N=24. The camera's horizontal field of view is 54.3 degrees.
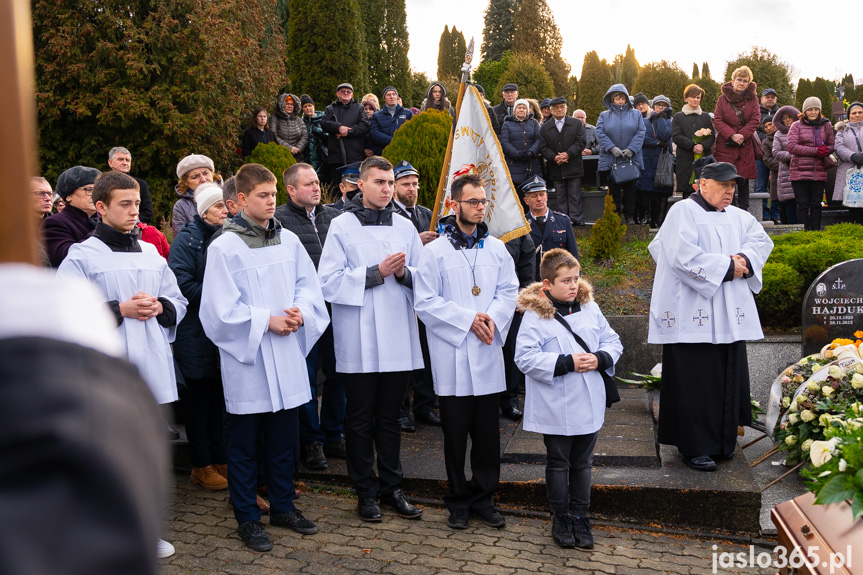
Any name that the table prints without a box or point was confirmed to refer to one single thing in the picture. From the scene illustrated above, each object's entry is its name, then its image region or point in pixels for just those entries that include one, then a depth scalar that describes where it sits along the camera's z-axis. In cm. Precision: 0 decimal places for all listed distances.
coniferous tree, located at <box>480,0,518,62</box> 5381
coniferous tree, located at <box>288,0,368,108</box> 2105
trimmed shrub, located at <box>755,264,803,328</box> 919
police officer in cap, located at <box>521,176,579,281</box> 840
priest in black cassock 631
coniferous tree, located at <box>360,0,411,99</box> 3328
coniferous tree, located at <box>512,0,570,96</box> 5053
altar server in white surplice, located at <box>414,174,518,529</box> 583
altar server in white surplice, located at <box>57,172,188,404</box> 525
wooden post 63
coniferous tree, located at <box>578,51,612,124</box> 4203
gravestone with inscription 778
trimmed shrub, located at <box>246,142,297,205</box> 1261
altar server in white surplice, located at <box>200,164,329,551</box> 542
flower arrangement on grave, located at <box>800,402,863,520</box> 334
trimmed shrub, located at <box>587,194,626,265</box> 1105
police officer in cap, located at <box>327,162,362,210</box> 871
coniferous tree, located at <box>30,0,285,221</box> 1227
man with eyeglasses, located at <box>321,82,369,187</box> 1331
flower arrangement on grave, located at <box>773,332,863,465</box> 592
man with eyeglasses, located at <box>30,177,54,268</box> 641
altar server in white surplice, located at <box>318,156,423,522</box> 597
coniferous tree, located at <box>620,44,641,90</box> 5812
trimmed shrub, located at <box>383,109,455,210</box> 1088
